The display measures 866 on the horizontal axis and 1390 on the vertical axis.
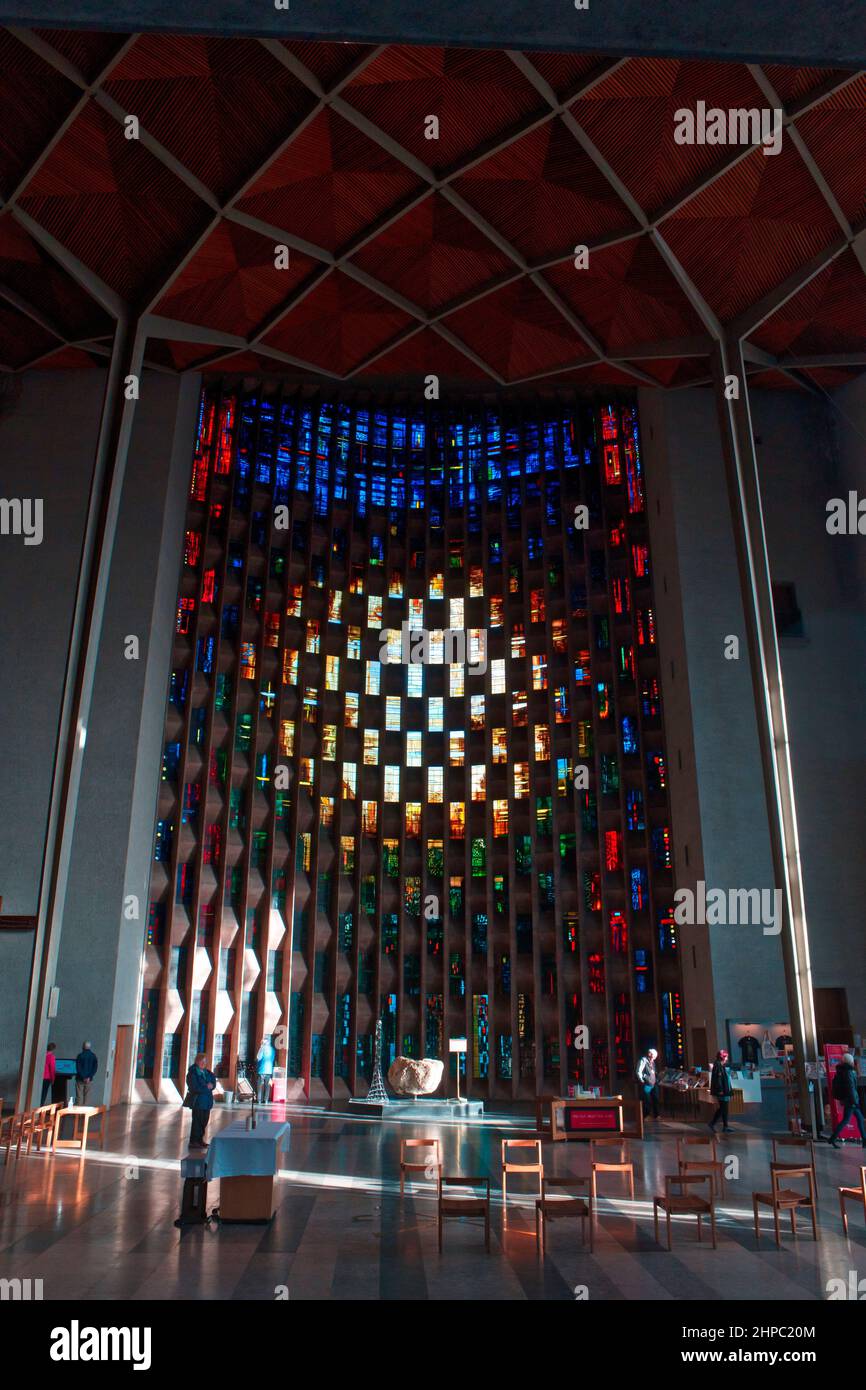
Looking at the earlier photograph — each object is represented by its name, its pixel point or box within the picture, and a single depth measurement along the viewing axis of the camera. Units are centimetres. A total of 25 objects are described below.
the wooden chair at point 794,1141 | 941
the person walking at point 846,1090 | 1416
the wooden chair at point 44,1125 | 1263
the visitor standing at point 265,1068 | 2155
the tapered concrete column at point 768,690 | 1639
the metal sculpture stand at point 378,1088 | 2061
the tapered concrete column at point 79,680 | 1609
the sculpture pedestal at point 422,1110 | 1902
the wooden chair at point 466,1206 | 728
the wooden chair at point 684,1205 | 753
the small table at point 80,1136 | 1274
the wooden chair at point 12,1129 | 1127
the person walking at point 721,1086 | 1611
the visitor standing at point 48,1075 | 1742
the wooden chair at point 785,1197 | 762
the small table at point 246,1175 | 848
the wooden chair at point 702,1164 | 862
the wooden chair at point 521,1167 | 847
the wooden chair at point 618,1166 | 884
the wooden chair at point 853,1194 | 758
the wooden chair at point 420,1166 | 854
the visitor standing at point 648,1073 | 1736
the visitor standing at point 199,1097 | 1270
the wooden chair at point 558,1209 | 727
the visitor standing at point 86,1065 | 1753
